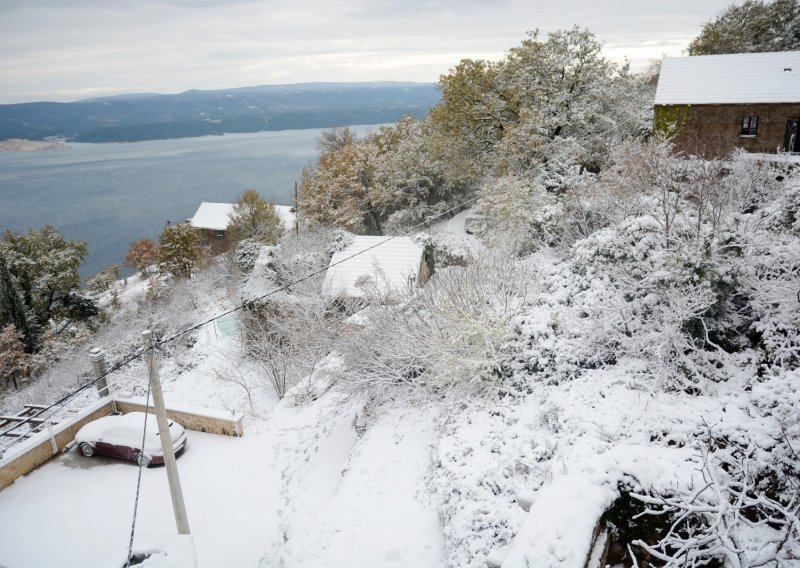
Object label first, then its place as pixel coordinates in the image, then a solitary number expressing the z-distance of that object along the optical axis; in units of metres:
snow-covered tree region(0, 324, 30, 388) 24.84
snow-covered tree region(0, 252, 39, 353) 28.12
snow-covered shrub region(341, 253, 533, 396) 10.74
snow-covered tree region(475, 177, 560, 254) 17.05
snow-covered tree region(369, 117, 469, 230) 30.11
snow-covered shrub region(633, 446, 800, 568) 4.14
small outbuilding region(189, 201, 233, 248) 47.81
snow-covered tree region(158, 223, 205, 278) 38.28
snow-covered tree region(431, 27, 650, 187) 21.61
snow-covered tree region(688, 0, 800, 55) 29.33
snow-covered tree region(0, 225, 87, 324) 31.52
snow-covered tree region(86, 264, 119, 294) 45.03
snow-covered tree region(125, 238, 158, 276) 53.22
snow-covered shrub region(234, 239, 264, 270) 31.55
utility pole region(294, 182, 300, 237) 32.46
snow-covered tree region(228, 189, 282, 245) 34.59
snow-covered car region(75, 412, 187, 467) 11.88
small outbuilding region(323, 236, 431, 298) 20.95
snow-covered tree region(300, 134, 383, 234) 31.34
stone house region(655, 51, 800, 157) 18.80
